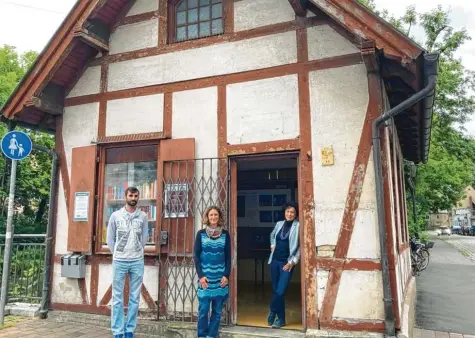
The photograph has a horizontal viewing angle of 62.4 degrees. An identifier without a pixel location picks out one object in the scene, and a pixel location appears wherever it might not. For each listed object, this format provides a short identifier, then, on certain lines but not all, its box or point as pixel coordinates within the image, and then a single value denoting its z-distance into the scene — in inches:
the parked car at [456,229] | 2445.9
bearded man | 190.1
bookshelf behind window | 236.7
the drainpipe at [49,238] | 244.4
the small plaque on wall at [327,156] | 195.2
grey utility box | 235.1
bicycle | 471.2
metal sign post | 223.8
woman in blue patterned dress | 182.4
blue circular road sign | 222.5
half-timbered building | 185.5
